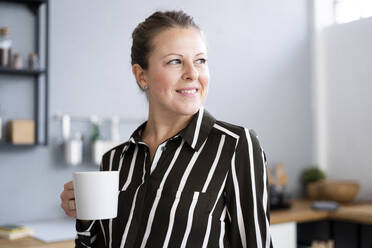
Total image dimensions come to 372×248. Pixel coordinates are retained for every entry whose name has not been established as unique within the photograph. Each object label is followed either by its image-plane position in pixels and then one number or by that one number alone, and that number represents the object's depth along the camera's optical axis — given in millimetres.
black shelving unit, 2361
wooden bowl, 3127
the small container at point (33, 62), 2355
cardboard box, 2293
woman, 1097
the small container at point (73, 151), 2463
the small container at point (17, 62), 2299
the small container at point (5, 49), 2268
